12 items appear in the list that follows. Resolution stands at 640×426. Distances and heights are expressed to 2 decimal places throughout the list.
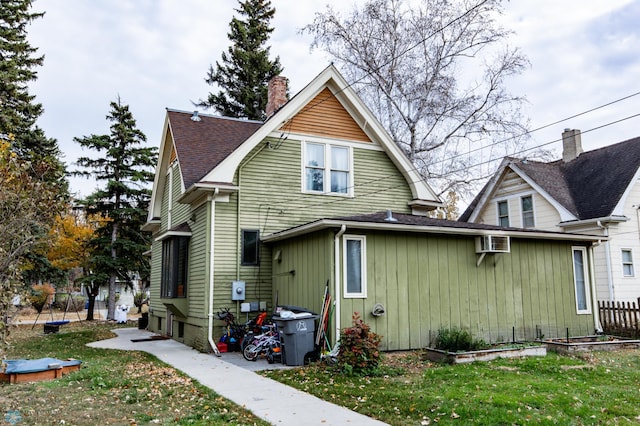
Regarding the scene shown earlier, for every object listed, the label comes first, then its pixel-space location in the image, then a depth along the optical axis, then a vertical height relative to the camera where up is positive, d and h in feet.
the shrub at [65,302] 111.29 -4.50
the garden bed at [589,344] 34.27 -5.00
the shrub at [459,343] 32.78 -4.28
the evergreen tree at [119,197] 80.28 +13.98
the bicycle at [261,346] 34.50 -4.52
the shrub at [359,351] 27.78 -4.03
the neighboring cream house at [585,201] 53.26 +9.21
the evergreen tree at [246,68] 108.99 +46.97
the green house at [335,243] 35.60 +2.84
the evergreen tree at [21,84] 75.15 +30.83
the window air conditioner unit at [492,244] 38.09 +2.60
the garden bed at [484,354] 30.25 -4.78
